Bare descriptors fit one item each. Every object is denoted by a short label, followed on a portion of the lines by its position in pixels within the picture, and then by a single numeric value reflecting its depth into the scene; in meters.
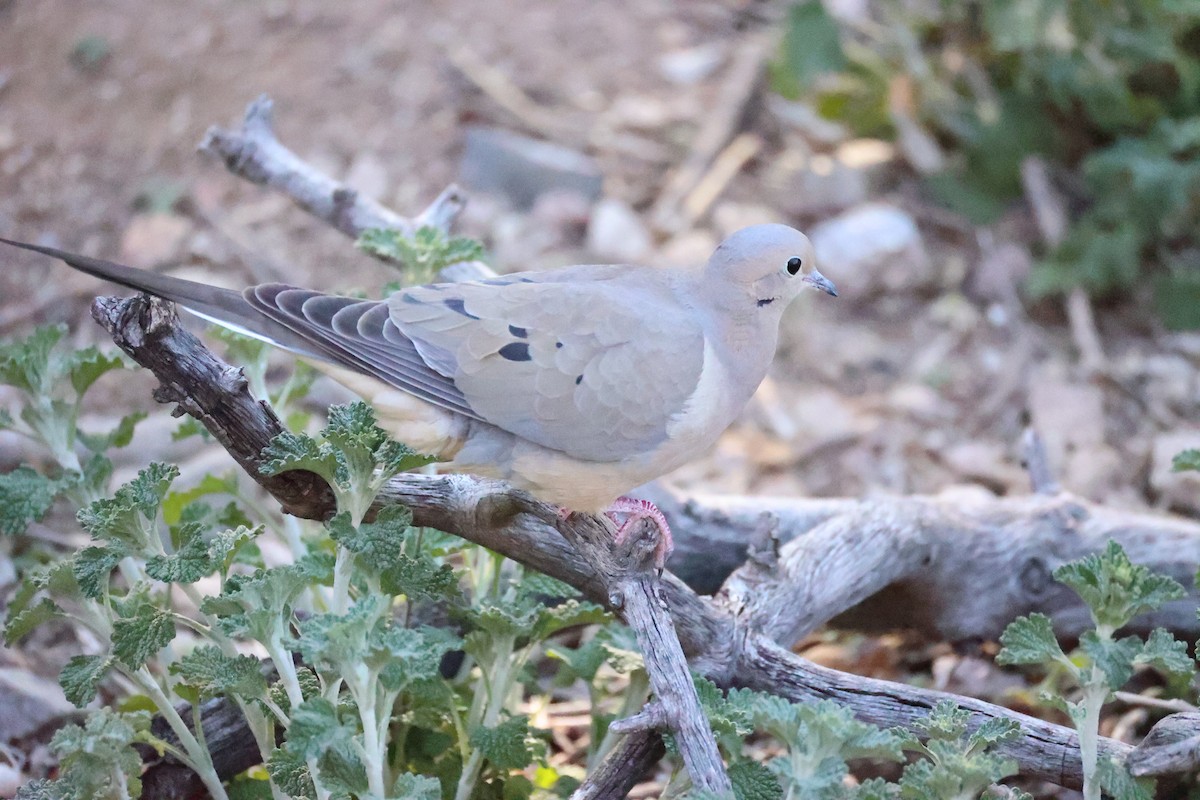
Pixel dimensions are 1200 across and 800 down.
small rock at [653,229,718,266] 10.97
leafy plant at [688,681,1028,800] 4.18
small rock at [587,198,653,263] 11.06
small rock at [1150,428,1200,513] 8.59
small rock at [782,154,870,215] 11.70
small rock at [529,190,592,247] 11.27
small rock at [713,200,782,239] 11.41
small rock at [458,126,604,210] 11.50
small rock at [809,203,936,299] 11.11
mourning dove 5.43
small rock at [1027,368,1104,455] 9.62
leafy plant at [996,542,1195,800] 4.49
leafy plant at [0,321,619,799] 4.39
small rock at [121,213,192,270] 10.44
